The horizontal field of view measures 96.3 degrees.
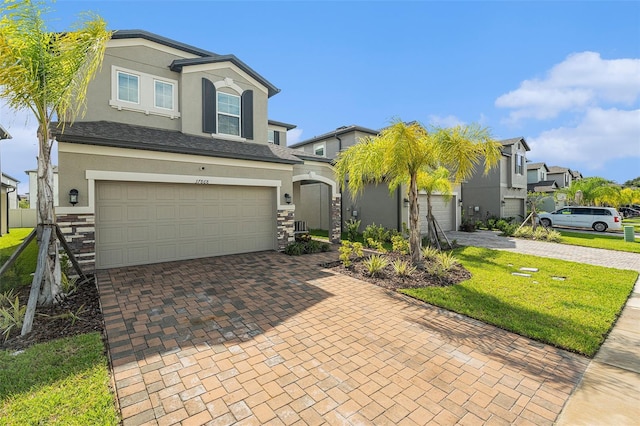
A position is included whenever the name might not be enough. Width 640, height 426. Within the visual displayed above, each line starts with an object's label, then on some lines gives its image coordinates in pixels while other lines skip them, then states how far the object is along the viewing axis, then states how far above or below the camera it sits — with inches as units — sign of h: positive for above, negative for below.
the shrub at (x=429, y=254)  376.8 -61.8
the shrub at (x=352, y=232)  583.1 -49.2
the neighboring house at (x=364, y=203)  617.3 +11.6
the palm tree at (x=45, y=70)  189.6 +97.5
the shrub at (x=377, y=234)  557.0 -51.1
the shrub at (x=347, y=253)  353.4 -56.9
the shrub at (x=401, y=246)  415.2 -55.4
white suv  762.8 -30.6
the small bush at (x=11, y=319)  177.8 -71.1
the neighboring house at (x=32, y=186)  1013.2 +81.5
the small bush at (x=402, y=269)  306.5 -67.4
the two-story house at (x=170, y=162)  302.5 +56.6
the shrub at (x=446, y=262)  322.3 -62.8
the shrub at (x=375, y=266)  316.2 -64.4
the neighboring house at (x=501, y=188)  859.4 +60.9
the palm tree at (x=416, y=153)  307.3 +61.5
